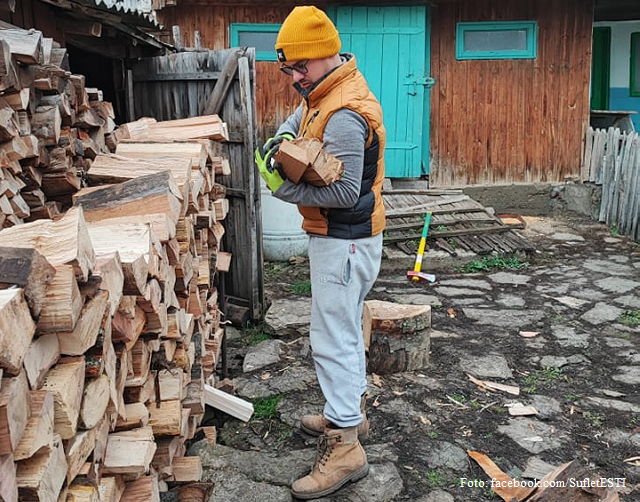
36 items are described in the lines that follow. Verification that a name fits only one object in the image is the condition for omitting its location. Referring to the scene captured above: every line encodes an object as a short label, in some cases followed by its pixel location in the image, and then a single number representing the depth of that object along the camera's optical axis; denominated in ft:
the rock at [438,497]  11.00
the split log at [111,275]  6.31
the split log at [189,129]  15.26
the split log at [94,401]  6.34
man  10.16
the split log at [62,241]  5.58
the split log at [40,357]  5.27
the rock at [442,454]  12.07
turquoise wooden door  32.37
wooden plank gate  19.45
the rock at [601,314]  20.11
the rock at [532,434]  12.87
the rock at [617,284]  23.15
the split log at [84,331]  5.90
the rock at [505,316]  19.98
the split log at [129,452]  7.37
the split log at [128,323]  7.25
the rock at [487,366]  16.21
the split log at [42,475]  5.24
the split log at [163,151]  12.28
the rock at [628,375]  15.84
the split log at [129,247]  6.98
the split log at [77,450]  6.03
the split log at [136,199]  9.28
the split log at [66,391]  5.70
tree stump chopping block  15.80
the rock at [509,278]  24.40
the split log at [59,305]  5.28
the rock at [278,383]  15.30
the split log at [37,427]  5.13
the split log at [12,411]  4.71
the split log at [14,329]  4.62
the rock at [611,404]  14.42
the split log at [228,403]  13.34
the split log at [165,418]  9.52
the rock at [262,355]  16.90
